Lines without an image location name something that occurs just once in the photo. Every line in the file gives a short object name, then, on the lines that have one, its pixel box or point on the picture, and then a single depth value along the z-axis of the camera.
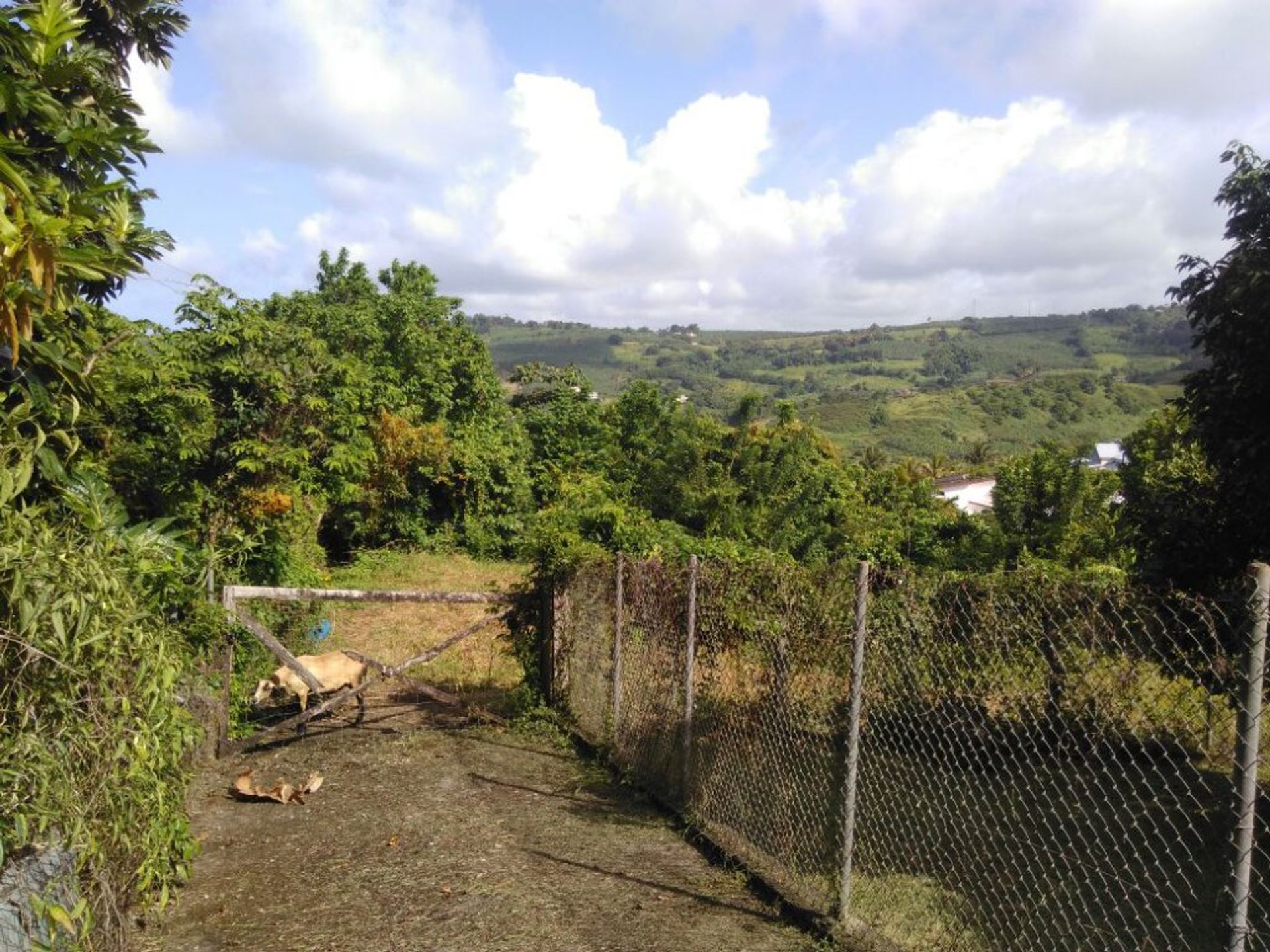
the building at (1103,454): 69.86
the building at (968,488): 63.00
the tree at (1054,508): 16.80
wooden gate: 7.96
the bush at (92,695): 3.13
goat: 8.81
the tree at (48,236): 3.32
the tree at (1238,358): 7.23
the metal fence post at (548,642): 9.22
